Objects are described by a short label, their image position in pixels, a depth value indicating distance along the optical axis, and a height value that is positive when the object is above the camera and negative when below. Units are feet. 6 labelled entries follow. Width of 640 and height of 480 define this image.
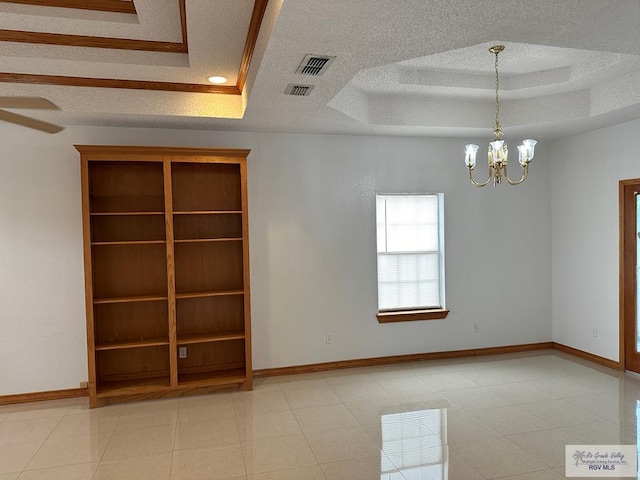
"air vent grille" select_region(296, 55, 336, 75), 9.01 +3.52
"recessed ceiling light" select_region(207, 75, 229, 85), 12.26 +4.33
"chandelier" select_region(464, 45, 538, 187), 11.75 +2.02
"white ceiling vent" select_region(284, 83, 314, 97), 10.76 +3.53
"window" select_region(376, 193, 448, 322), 17.13 -1.06
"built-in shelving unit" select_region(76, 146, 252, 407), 13.61 -1.24
